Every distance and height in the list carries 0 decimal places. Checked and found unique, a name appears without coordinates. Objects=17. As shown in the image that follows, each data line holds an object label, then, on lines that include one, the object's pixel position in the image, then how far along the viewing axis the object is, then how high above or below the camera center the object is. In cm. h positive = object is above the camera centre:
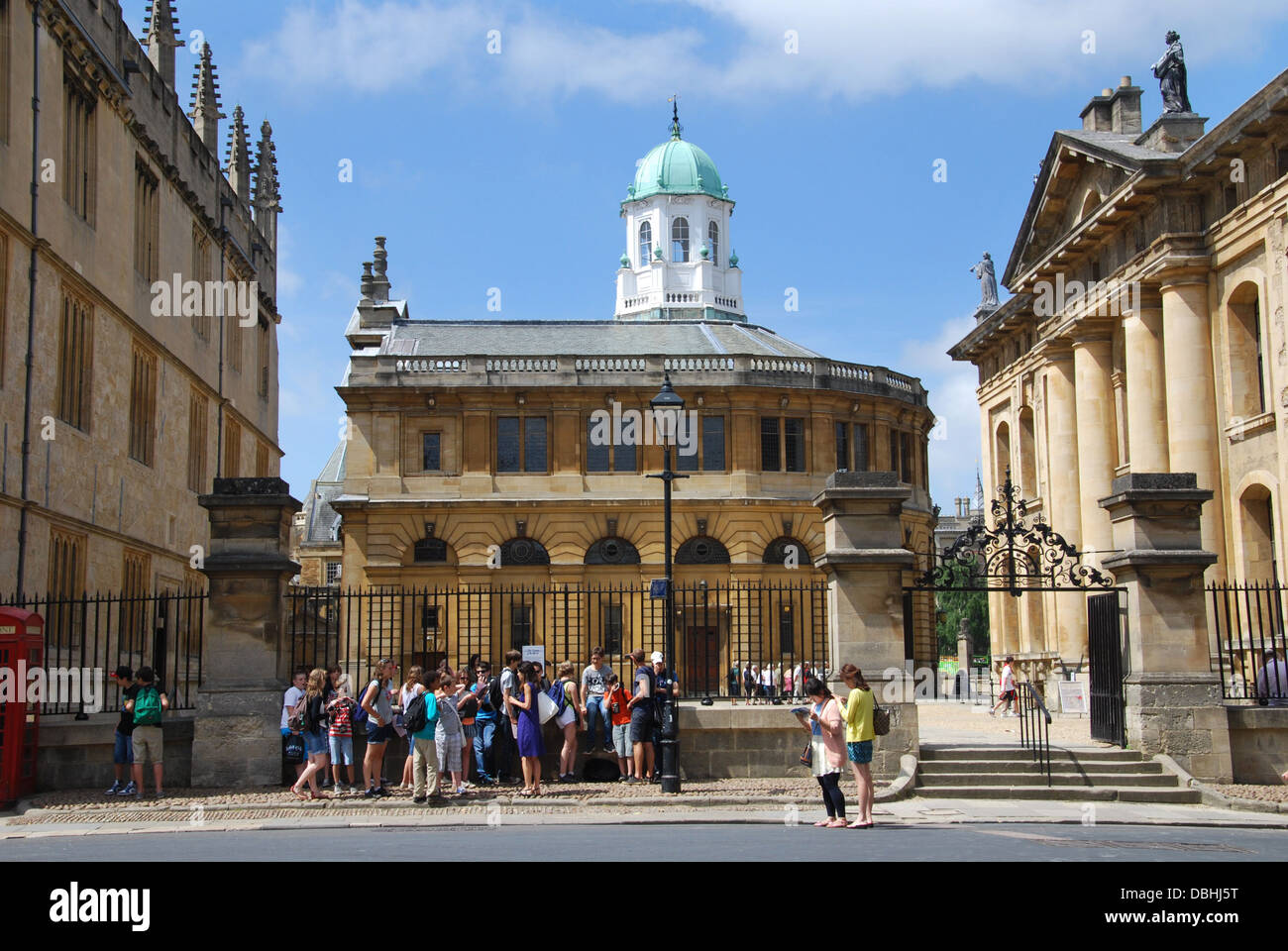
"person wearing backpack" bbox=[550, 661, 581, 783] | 1783 -117
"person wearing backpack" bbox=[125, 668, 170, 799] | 1662 -109
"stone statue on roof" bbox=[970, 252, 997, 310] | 4494 +1073
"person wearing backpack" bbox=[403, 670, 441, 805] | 1605 -129
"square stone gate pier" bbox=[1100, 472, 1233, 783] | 1772 -23
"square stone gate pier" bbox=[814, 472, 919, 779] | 1778 +38
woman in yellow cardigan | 1452 -112
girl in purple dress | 1680 -128
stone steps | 1694 -202
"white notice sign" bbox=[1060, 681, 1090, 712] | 2966 -175
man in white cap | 1716 -86
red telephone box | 1557 -56
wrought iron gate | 1867 -75
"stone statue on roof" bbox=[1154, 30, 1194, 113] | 3009 +1152
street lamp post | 1680 -33
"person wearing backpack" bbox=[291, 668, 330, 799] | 1653 -120
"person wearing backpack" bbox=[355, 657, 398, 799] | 1678 -116
